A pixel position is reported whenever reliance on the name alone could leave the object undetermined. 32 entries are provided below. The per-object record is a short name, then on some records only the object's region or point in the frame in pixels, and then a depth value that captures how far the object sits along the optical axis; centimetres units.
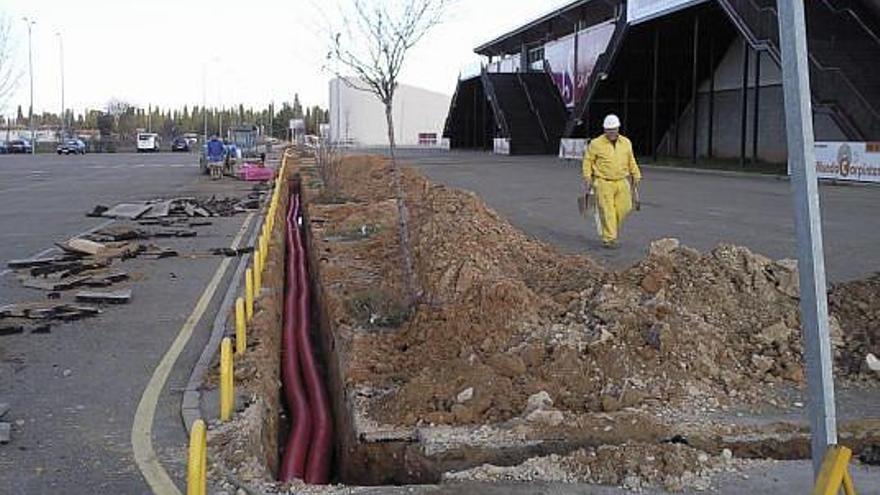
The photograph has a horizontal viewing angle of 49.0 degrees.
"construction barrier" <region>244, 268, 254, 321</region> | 925
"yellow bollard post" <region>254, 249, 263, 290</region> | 1064
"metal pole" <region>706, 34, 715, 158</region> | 4088
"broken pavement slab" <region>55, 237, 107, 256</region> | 1411
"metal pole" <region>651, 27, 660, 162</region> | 4072
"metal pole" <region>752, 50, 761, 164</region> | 3388
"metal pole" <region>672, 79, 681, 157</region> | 4585
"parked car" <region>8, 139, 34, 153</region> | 8850
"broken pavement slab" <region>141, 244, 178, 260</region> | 1459
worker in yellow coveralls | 1272
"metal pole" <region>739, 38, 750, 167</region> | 3525
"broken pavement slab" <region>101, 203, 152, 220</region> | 2102
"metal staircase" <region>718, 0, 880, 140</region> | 2858
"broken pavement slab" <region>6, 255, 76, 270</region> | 1317
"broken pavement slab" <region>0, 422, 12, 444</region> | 577
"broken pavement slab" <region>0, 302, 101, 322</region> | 967
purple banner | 4659
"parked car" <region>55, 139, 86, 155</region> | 8350
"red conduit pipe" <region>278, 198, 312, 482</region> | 676
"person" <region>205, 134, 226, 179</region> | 3944
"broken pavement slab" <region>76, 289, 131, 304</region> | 1057
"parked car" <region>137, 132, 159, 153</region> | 9350
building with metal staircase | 3017
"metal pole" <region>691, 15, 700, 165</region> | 3816
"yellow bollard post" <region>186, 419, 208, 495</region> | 416
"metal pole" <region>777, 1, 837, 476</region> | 334
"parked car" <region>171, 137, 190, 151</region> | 9388
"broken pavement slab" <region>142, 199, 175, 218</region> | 2138
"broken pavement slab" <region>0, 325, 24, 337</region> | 892
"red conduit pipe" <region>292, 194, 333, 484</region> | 684
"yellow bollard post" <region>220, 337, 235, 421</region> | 611
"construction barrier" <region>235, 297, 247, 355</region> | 768
